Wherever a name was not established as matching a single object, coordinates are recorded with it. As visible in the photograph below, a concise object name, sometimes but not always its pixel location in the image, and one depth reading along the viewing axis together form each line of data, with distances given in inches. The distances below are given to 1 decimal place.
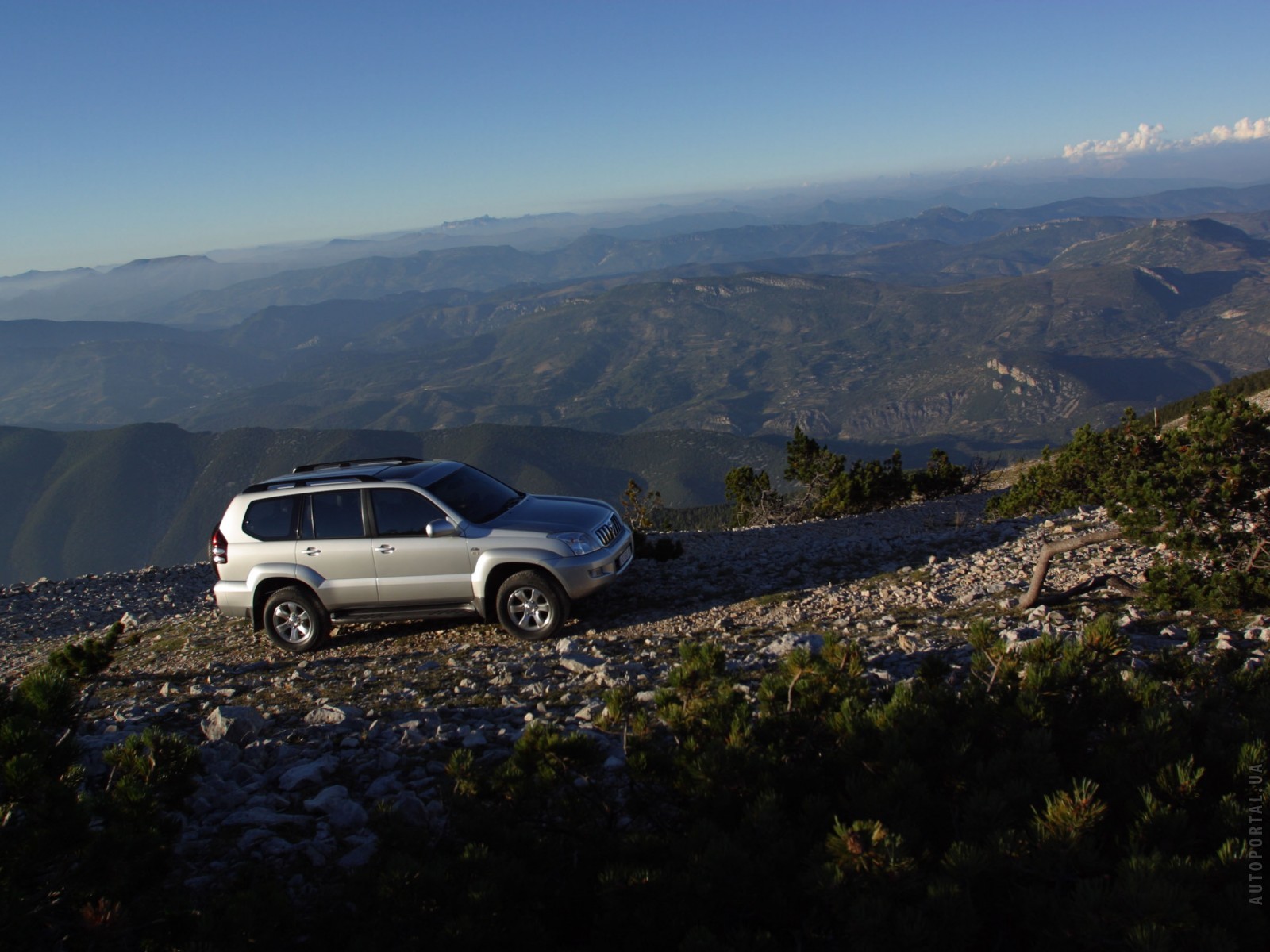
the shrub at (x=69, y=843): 107.0
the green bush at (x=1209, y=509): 277.9
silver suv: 349.7
